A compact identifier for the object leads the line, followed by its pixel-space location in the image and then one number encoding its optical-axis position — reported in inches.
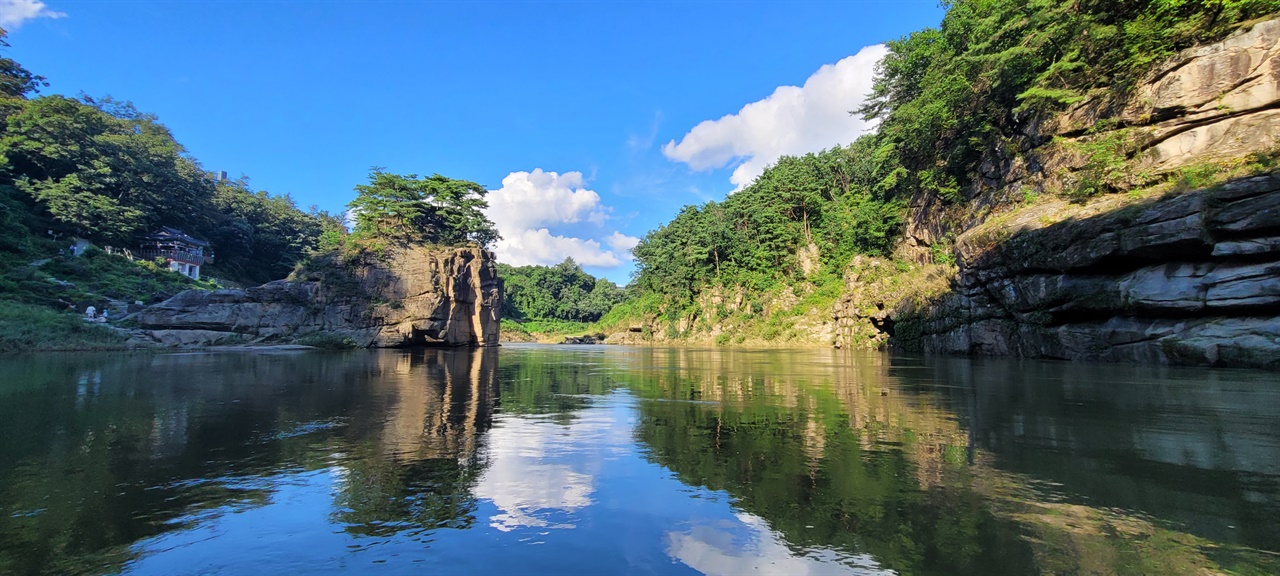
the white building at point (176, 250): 2100.1
